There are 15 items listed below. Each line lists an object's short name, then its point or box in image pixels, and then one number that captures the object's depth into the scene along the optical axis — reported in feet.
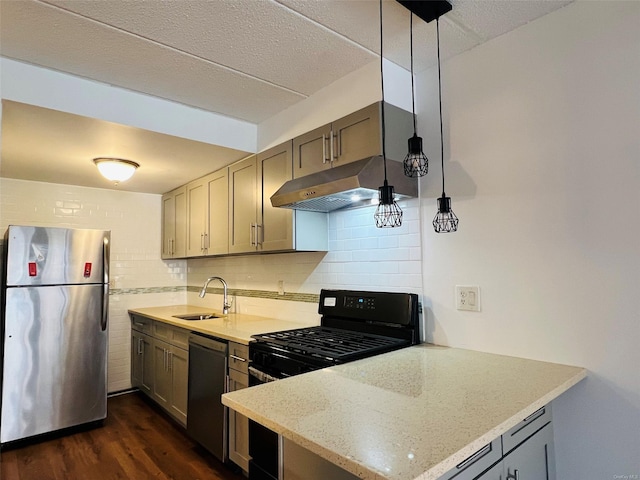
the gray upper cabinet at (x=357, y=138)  6.45
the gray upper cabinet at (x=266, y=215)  8.21
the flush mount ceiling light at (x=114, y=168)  9.32
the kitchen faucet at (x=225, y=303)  11.34
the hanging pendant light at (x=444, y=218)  5.84
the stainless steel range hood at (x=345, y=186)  6.08
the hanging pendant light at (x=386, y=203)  5.27
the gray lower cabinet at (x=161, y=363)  9.68
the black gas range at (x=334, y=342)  6.08
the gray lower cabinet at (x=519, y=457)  3.66
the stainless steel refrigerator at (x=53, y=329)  9.27
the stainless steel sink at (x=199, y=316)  11.43
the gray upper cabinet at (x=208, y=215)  10.34
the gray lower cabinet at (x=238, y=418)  7.30
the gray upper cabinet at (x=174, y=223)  12.46
